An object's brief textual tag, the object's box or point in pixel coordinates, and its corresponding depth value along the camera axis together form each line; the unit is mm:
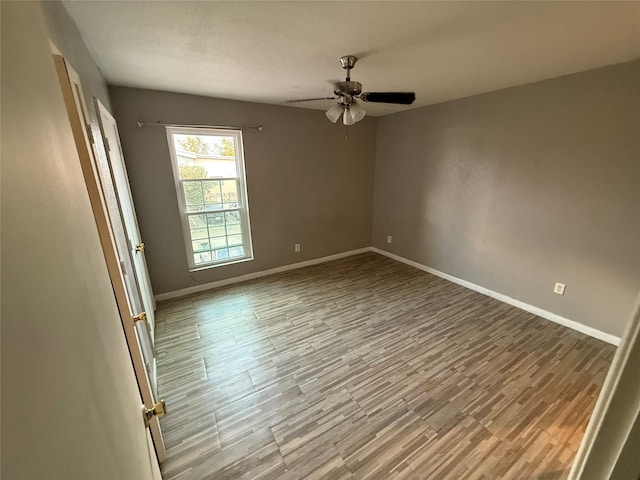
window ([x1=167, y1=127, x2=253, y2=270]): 3029
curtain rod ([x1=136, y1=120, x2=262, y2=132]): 2692
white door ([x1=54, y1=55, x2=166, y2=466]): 985
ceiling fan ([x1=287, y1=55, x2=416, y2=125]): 1815
